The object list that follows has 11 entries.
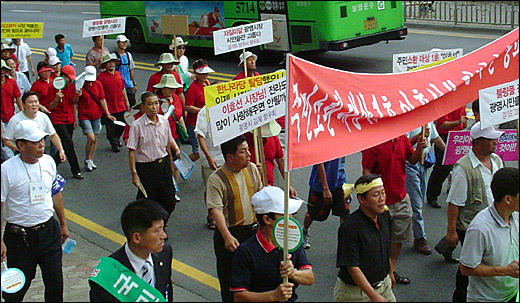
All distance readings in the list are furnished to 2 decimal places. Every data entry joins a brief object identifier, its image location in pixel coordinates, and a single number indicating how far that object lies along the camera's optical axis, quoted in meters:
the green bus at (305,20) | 16.64
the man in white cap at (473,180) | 6.12
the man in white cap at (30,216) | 5.95
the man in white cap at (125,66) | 13.30
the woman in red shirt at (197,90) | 10.08
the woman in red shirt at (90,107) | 11.02
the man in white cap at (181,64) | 12.42
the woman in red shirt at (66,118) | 10.64
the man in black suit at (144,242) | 4.36
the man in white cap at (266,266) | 4.68
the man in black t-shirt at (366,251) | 5.04
